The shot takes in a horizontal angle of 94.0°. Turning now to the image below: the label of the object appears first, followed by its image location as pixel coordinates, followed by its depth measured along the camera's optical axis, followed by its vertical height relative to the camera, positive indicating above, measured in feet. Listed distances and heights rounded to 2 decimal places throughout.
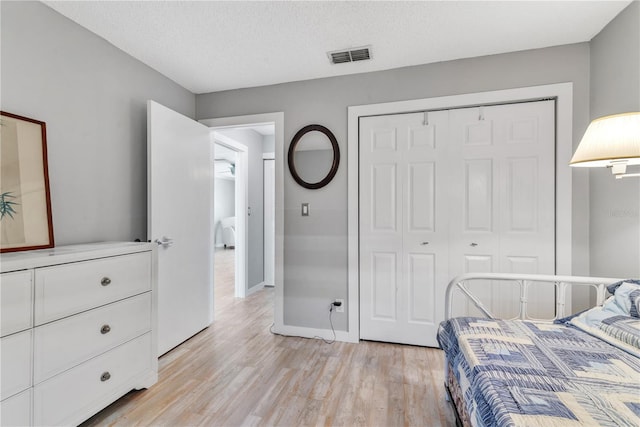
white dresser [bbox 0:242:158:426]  4.19 -2.00
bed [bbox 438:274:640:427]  2.93 -1.93
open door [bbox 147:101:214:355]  7.80 -0.22
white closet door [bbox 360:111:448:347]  8.30 -0.42
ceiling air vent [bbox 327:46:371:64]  7.50 +4.06
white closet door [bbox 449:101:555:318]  7.55 +0.37
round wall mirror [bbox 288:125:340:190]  8.98 +1.68
